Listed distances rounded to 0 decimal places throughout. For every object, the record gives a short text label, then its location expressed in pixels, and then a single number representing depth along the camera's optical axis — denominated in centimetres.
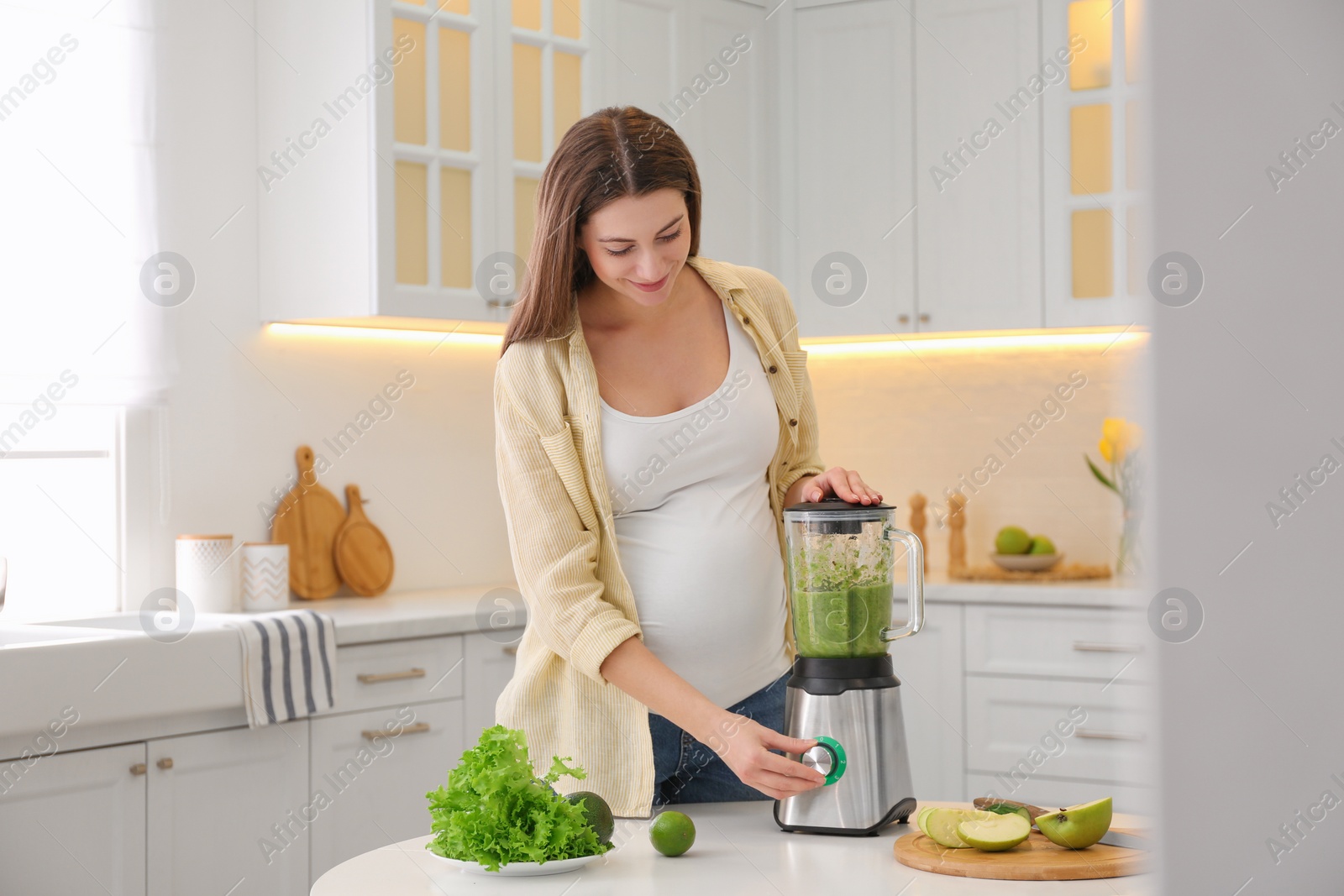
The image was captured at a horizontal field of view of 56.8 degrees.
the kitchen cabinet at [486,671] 284
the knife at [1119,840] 111
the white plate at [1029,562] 339
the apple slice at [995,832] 110
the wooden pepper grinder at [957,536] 361
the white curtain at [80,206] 264
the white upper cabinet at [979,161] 339
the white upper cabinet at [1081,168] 329
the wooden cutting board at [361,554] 315
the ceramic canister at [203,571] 280
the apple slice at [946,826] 111
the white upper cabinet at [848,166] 355
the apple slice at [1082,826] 110
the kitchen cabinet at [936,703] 316
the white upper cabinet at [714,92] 342
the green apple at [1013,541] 341
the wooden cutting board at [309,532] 307
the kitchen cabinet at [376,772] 256
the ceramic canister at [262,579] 289
